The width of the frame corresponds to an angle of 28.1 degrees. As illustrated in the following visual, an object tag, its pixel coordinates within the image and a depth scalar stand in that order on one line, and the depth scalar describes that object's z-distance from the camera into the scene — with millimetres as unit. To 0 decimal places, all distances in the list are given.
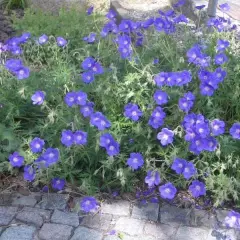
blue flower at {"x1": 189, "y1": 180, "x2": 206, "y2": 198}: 2719
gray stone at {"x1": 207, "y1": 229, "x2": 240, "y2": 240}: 2648
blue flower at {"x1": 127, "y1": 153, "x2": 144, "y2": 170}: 2748
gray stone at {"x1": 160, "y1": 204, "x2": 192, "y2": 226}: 2754
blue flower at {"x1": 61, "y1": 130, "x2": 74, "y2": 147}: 2669
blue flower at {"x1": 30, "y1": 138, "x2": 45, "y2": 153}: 2754
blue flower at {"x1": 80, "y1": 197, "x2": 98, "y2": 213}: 2697
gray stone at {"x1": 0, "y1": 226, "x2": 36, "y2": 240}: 2645
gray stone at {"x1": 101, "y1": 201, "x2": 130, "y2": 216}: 2824
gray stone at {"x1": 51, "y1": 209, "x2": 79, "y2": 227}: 2744
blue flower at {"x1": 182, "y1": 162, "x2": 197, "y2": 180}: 2674
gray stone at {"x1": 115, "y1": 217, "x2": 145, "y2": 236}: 2689
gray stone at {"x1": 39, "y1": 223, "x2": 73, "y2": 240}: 2645
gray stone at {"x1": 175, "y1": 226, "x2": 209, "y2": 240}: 2652
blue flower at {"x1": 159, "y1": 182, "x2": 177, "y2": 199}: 2701
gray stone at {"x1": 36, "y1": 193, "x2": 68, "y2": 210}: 2869
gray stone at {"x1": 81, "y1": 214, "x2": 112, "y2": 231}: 2721
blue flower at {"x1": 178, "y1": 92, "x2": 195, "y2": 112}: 2783
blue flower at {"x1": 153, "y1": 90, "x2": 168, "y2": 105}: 2816
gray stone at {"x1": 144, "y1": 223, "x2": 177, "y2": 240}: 2664
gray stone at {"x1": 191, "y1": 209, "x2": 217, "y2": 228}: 2736
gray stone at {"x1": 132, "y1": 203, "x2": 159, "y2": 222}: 2789
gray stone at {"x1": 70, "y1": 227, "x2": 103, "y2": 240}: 2637
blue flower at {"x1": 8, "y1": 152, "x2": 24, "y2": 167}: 2838
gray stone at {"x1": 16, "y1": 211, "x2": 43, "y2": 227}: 2748
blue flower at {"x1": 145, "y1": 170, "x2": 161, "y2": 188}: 2725
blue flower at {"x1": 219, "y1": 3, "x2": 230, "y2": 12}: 3694
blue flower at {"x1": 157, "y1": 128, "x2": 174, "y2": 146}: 2706
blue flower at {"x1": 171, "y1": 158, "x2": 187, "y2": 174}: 2682
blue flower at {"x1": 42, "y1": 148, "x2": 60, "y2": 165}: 2676
